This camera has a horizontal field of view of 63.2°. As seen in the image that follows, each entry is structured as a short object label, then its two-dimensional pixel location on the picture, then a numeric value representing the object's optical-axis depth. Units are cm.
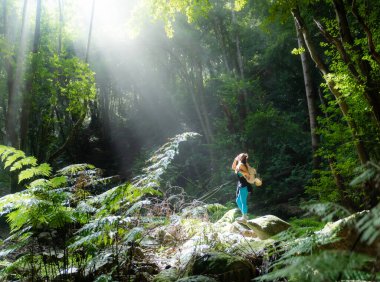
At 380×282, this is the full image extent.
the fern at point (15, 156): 415
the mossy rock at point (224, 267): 302
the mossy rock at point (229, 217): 647
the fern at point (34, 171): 407
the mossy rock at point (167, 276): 311
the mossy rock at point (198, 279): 276
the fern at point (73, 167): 450
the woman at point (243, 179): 688
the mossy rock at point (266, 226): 500
